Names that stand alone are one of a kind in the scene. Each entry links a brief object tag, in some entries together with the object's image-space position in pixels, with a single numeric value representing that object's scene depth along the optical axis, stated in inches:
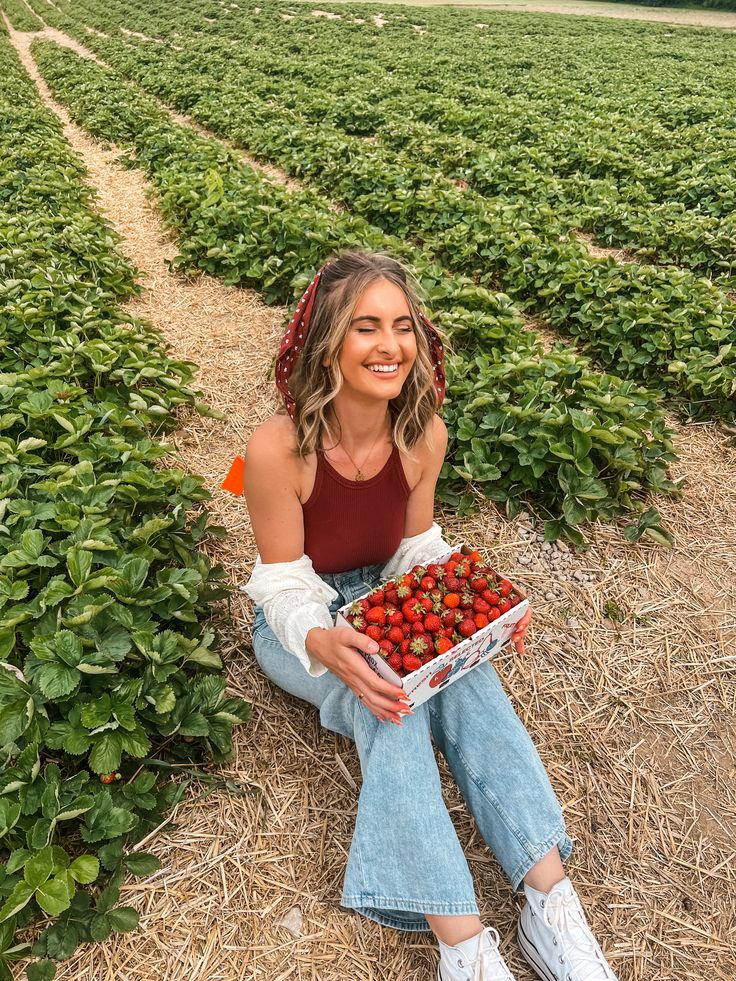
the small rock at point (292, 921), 75.2
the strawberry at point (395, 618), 74.8
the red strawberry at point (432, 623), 74.6
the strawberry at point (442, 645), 71.5
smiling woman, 69.3
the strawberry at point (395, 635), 73.1
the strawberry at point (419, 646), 71.3
